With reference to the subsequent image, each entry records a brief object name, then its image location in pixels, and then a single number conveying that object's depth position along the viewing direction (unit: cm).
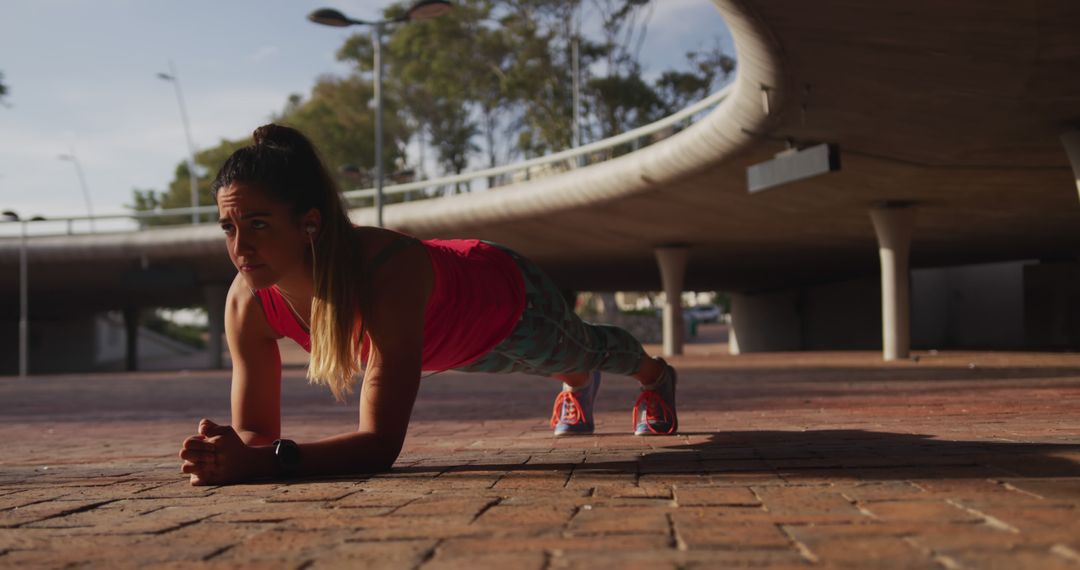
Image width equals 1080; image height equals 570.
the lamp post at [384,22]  1964
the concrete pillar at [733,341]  4551
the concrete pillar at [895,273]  2103
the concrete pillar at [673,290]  2825
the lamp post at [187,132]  4581
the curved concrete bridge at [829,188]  1033
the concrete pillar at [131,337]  4744
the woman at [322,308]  351
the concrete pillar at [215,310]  3619
